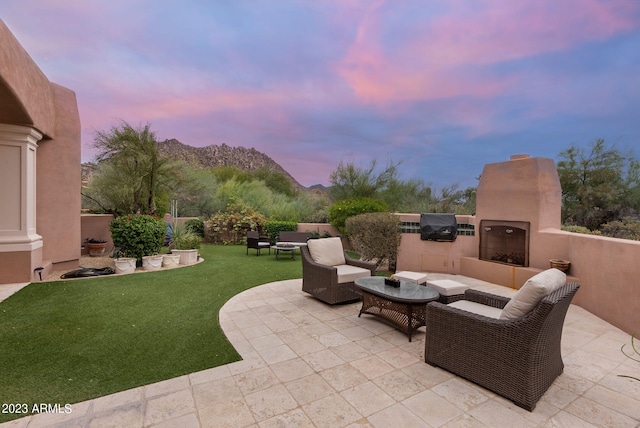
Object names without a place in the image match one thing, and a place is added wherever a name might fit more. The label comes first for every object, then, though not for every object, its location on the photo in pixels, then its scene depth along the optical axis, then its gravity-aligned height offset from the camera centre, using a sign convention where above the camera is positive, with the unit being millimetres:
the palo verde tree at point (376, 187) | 13211 +1129
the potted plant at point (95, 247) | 8281 -1203
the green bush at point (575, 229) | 7203 -397
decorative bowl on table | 3883 -990
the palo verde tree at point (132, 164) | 8617 +1342
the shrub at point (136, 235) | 6773 -679
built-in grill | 6949 -388
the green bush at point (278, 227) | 11688 -741
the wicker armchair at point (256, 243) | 9234 -1126
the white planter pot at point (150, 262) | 6863 -1335
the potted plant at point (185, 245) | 7666 -1070
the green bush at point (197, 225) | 12320 -754
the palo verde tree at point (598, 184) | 12703 +1403
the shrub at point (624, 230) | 7034 -443
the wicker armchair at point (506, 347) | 2141 -1124
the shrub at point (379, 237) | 7137 -672
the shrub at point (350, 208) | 10617 +70
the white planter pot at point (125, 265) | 6479 -1327
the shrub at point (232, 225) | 12195 -734
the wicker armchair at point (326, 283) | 4387 -1172
